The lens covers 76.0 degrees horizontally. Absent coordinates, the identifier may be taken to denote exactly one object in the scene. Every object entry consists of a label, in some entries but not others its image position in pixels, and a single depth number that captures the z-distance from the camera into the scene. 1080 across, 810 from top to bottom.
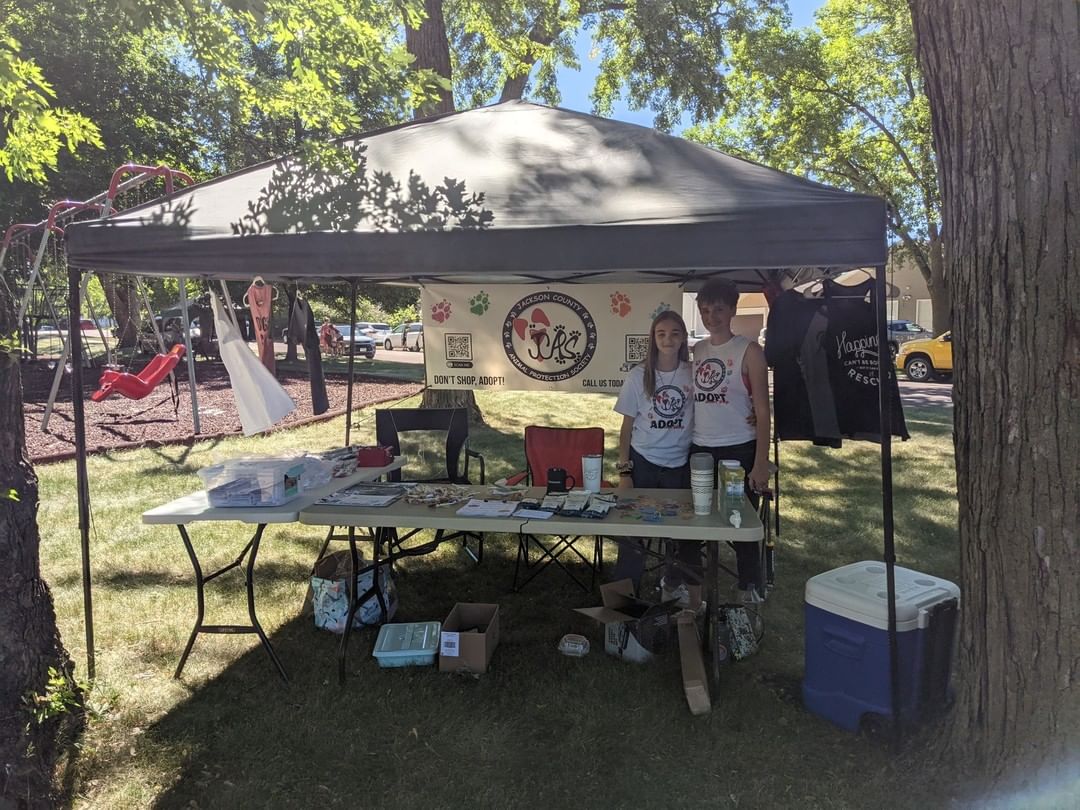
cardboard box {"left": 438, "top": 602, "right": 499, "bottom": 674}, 3.13
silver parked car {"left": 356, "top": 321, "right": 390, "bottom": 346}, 34.05
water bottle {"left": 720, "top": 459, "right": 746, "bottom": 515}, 2.84
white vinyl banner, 5.22
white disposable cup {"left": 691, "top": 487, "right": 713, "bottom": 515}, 2.94
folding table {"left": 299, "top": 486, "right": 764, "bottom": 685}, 2.76
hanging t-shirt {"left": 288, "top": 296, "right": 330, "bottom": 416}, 4.58
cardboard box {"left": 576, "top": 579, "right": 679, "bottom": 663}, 3.23
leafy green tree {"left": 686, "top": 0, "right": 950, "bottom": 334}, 15.98
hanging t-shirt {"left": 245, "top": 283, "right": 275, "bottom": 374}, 4.22
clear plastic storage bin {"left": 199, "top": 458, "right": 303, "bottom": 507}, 3.10
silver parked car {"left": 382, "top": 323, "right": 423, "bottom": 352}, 30.44
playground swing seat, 8.29
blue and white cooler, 2.53
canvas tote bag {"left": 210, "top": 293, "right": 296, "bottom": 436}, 3.57
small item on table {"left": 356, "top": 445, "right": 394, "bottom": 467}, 3.98
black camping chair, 4.69
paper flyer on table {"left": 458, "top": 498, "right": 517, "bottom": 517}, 2.99
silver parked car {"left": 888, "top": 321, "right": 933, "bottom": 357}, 24.03
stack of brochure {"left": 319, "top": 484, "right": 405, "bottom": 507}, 3.20
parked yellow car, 15.66
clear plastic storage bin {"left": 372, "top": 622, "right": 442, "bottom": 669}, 3.20
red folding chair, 4.43
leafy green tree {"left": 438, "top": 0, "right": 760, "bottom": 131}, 9.22
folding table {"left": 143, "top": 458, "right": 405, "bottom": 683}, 2.96
